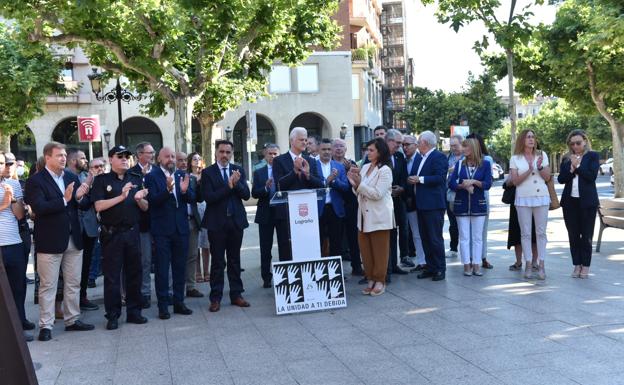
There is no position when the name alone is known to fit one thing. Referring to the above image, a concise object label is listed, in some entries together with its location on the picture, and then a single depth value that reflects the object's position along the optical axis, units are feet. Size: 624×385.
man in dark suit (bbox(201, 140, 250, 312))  27.55
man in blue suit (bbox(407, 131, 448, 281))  31.91
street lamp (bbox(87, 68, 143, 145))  64.16
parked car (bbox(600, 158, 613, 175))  203.50
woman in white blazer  28.40
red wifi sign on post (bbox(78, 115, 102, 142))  80.07
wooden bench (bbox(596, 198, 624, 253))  38.78
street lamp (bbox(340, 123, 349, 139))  123.85
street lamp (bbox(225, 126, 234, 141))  126.31
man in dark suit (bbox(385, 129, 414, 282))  32.86
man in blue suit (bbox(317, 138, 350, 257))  31.99
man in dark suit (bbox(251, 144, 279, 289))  33.19
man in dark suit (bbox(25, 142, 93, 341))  23.71
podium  26.53
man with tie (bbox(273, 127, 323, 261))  27.73
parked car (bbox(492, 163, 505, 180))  182.50
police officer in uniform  25.08
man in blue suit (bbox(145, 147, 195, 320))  26.89
